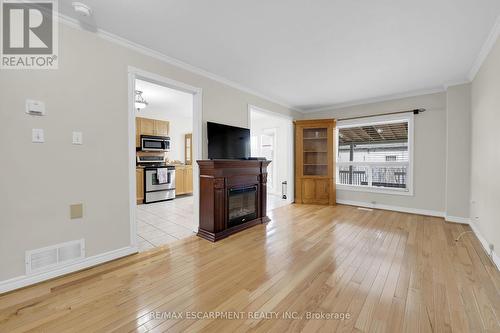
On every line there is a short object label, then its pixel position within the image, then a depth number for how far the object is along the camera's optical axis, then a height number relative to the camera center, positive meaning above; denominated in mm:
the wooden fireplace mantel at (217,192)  2904 -396
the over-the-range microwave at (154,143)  5930 +628
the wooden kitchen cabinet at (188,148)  7293 +552
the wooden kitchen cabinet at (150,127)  5941 +1110
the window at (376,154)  4415 +252
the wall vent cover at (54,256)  1866 -883
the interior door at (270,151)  6633 +441
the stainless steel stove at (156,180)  5484 -435
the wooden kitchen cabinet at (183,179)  6376 -486
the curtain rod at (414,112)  4095 +1098
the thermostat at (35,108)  1843 +503
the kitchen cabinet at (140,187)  5457 -611
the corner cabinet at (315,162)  5023 +68
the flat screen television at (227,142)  3217 +382
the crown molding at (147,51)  2045 +1397
